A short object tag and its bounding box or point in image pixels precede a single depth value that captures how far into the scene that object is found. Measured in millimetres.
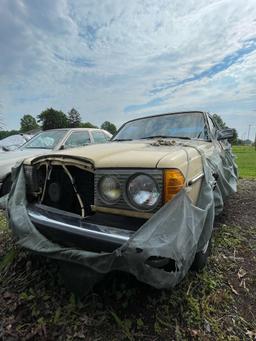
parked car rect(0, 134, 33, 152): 8598
